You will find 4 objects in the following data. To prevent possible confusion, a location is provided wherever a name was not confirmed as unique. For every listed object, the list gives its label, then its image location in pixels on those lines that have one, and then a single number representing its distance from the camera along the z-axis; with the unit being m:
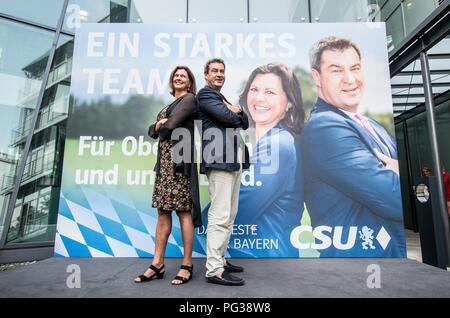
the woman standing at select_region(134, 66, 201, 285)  1.90
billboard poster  2.69
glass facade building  3.21
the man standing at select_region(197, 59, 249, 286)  1.80
